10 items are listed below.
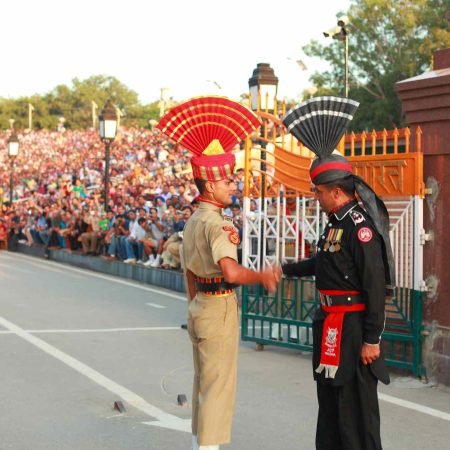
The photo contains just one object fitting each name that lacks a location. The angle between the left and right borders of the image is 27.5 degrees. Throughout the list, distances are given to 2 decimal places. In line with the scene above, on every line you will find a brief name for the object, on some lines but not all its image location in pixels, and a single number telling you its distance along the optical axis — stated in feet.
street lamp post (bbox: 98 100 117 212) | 71.31
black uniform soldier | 16.65
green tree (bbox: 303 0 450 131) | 153.28
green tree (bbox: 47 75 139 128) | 313.32
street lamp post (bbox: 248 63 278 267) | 42.37
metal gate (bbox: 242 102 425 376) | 28.04
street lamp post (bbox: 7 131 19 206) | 102.47
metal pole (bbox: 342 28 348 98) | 67.56
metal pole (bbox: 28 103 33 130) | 280.10
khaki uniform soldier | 17.79
